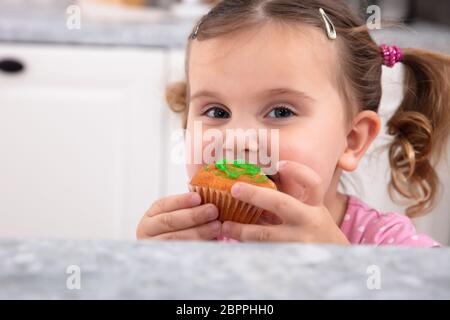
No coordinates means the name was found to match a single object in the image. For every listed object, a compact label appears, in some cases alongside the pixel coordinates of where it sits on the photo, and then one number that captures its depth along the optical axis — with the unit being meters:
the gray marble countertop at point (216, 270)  0.45
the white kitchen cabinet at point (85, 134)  1.31
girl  0.86
